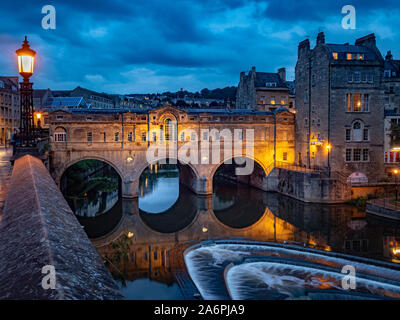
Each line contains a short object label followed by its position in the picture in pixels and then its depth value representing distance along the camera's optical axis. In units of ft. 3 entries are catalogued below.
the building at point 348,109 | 117.29
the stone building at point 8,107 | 175.56
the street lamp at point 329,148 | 118.01
